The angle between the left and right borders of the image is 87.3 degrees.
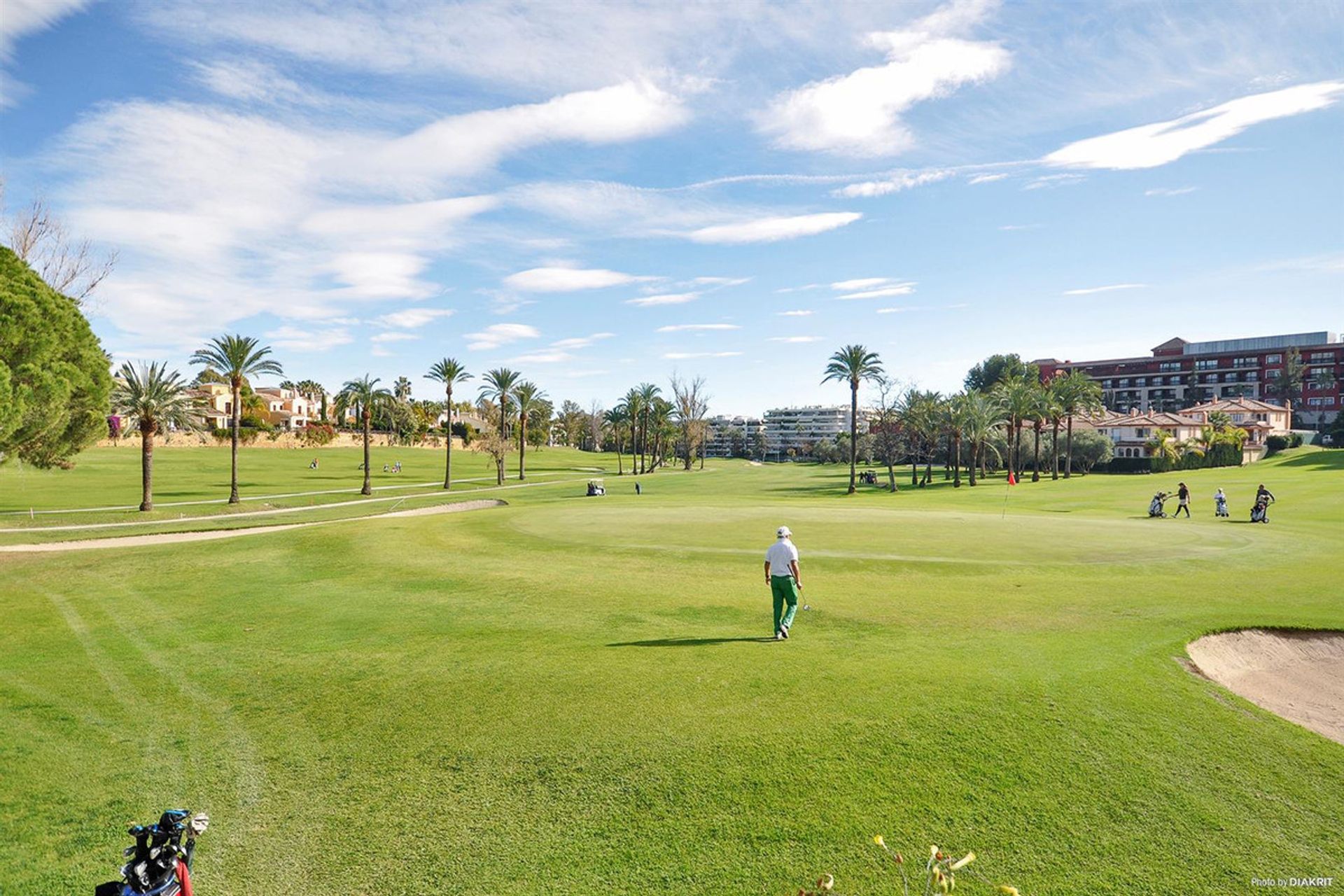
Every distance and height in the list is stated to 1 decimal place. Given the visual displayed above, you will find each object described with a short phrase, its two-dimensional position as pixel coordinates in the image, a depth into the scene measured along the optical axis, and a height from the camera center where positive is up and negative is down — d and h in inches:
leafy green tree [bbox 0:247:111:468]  1267.2 +127.2
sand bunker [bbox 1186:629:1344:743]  506.9 -191.4
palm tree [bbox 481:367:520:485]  3727.9 +294.4
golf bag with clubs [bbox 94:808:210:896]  243.6 -150.5
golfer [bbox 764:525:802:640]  596.7 -116.3
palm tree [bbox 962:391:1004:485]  3403.1 +104.0
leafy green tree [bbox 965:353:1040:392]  6368.1 +651.6
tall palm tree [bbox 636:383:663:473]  4608.8 +262.8
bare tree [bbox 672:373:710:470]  5438.0 +177.3
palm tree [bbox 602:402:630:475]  4739.2 +146.6
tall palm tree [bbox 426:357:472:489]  3393.2 +319.5
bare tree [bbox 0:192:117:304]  2059.5 +573.7
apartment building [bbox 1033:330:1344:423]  6343.5 +658.8
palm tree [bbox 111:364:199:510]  1963.6 +102.1
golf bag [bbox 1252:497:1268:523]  1545.3 -157.7
